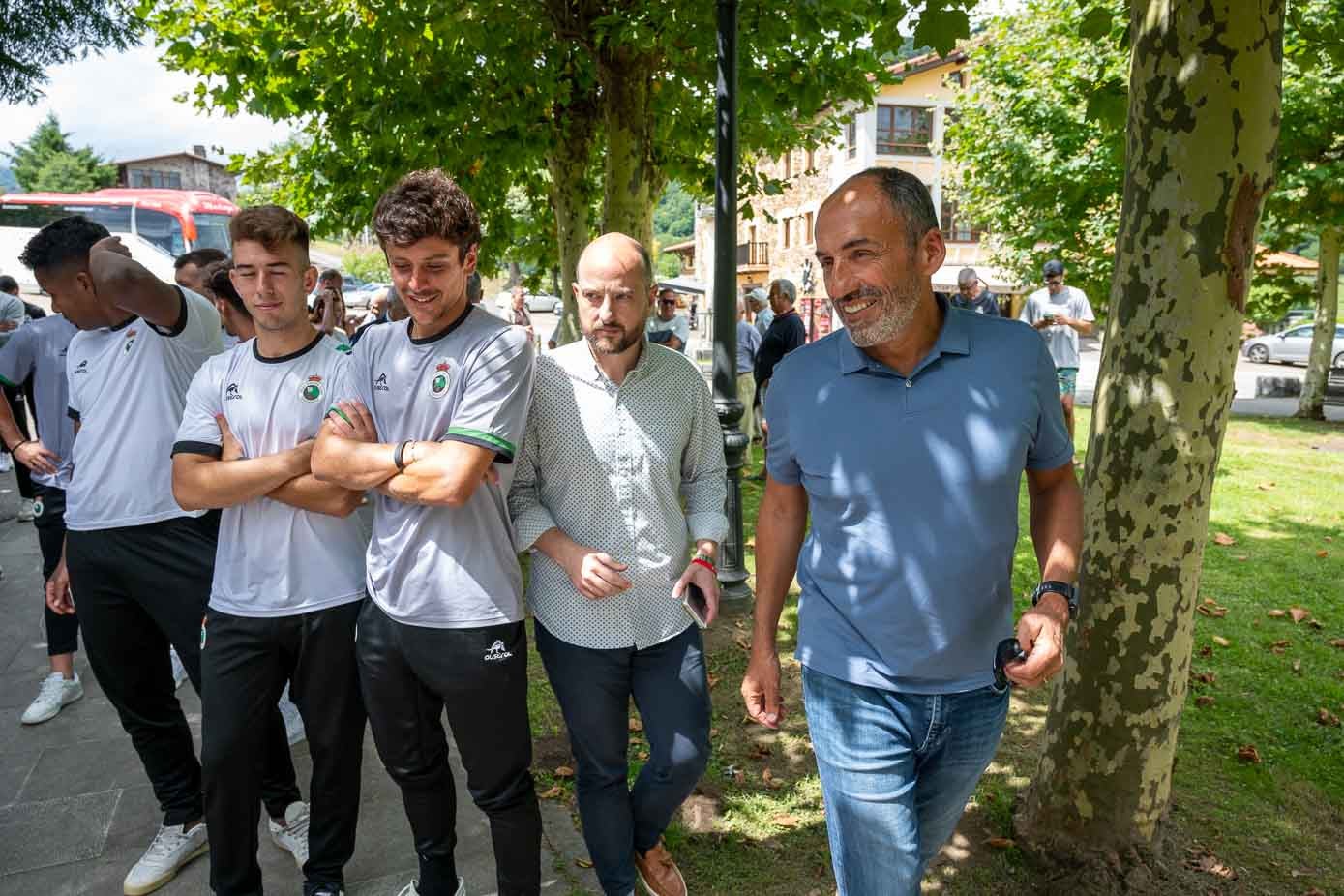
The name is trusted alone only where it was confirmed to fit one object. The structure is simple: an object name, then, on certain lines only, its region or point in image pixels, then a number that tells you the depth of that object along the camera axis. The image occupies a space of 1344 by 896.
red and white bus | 26.26
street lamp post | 5.57
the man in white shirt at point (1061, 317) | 10.80
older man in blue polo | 2.27
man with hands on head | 3.29
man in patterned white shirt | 2.95
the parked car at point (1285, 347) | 35.09
